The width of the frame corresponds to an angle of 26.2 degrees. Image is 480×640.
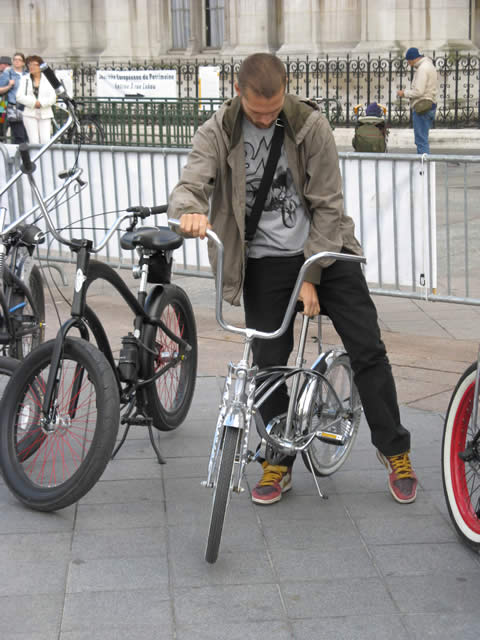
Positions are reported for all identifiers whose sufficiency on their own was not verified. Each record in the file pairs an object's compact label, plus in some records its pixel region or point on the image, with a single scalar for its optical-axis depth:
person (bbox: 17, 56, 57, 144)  16.33
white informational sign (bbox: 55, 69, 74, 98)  21.41
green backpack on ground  12.76
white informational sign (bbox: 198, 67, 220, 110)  20.16
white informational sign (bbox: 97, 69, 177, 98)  19.94
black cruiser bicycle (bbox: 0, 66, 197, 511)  4.10
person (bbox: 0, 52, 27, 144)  17.55
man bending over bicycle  3.96
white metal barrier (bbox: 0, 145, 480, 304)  7.28
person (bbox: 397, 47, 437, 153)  16.31
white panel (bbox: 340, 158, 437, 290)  7.26
